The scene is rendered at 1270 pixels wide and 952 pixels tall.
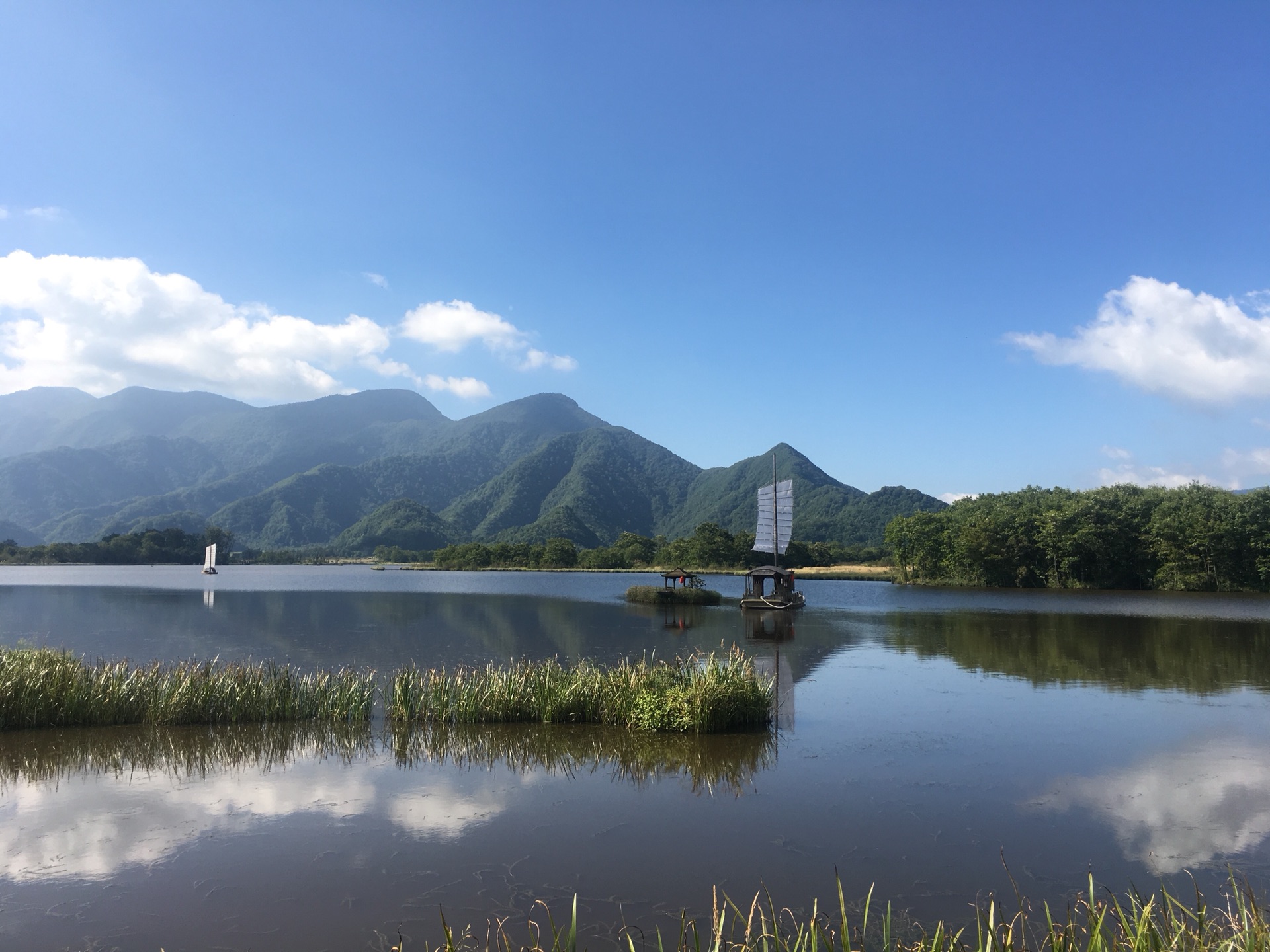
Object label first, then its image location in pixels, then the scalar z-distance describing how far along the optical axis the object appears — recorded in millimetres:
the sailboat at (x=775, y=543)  37094
